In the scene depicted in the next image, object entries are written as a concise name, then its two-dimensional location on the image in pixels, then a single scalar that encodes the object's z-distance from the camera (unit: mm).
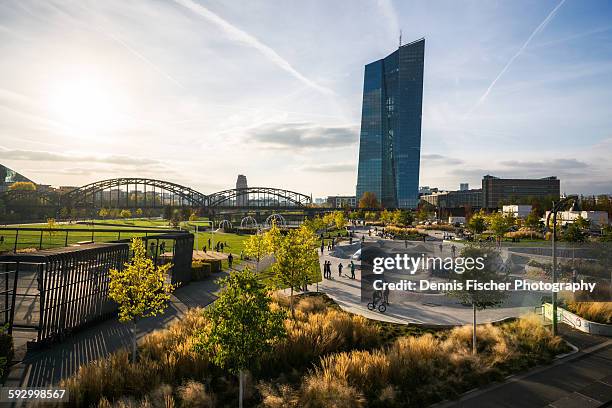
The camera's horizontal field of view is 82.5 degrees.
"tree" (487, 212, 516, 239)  47812
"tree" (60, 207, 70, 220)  111562
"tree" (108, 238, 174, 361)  13969
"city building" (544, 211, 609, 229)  67788
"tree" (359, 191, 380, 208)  169750
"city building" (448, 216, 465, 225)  84550
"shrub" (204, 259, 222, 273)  33656
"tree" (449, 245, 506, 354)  15047
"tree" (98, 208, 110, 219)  125506
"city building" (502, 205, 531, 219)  97438
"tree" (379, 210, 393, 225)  92725
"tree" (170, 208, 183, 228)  78162
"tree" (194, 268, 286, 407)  9773
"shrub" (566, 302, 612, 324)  18031
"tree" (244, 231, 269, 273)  28625
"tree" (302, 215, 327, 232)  56391
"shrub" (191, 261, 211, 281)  30625
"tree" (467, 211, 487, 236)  55438
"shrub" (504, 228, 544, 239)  54938
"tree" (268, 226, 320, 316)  20078
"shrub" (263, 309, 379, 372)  13664
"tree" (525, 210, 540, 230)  62719
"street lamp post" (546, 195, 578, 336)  16455
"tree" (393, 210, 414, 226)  73250
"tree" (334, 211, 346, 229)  74812
